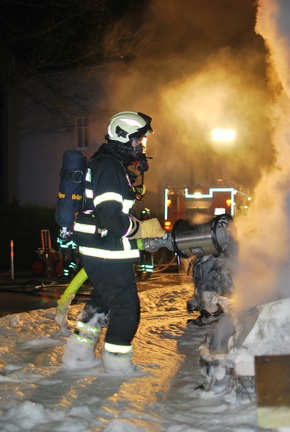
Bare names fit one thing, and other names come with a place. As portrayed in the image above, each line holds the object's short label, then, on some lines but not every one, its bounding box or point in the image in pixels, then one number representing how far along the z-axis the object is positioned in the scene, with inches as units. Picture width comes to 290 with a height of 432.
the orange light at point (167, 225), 635.5
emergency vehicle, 624.4
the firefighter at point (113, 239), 176.6
